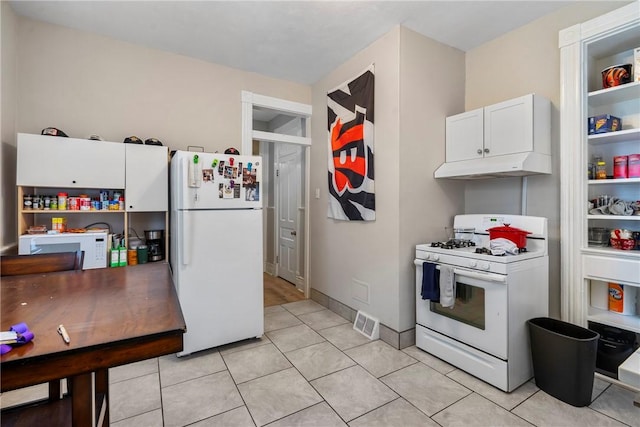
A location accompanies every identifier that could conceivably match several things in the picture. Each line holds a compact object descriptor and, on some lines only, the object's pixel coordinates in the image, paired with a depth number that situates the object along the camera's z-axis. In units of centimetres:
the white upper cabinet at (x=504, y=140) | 227
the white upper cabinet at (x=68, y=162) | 229
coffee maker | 277
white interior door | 446
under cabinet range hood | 225
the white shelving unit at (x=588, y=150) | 211
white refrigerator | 243
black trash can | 179
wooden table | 78
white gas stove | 200
